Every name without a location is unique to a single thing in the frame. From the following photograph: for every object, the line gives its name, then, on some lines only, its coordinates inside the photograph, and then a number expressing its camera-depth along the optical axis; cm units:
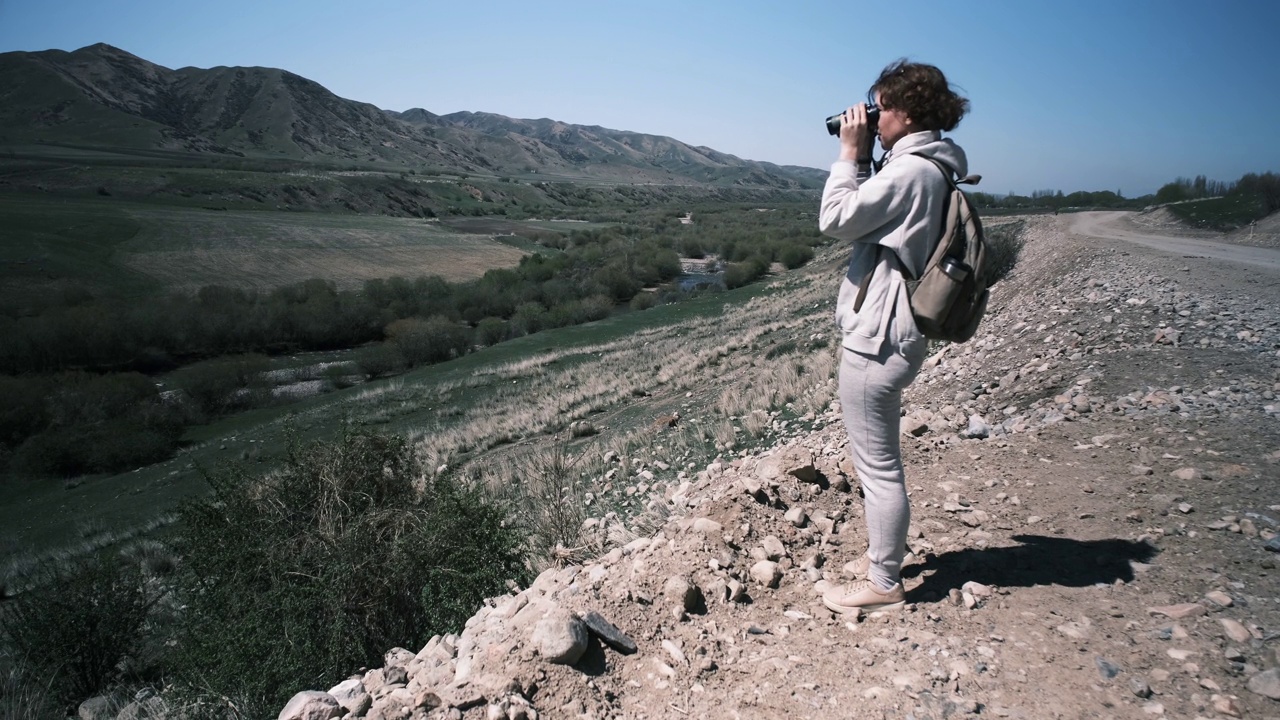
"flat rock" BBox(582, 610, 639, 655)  296
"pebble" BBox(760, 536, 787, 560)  354
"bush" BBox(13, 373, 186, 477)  1895
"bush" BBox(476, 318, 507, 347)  3359
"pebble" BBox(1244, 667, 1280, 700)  215
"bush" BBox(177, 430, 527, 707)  456
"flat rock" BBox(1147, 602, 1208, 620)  260
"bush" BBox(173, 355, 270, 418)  2392
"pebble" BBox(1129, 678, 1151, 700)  223
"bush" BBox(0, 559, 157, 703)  648
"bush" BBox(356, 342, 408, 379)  2853
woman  252
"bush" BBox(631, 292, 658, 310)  3972
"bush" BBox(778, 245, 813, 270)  4866
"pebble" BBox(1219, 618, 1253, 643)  242
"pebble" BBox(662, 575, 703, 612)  315
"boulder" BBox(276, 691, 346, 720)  292
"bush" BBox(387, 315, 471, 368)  2947
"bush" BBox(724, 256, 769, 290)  4281
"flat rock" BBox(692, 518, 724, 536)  374
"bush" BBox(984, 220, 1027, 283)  1907
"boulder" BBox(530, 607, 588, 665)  281
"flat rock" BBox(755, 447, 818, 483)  430
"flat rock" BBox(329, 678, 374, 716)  299
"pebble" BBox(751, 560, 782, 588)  332
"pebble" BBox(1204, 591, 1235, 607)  264
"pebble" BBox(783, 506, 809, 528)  390
